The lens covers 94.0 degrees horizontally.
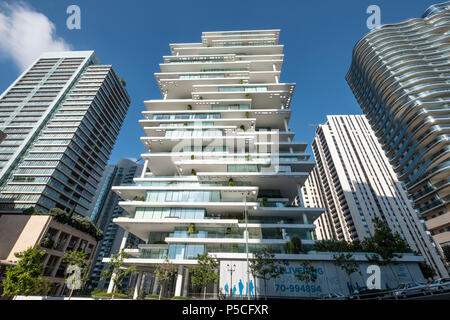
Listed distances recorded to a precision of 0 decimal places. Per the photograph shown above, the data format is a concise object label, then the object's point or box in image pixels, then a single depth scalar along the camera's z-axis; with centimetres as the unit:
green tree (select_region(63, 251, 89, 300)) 3004
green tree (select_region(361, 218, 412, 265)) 2652
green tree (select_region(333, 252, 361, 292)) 2571
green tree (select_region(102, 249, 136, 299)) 2779
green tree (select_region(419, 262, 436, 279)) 3622
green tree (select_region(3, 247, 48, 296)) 2544
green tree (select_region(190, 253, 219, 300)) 2580
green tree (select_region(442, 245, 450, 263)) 4437
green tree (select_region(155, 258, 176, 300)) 2683
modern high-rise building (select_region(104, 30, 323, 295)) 3081
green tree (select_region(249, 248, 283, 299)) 2525
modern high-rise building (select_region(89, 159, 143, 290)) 10525
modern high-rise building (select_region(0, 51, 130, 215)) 5981
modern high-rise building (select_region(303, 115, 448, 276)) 8781
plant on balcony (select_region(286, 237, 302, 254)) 2886
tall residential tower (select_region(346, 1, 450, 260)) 5112
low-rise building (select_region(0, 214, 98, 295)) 4388
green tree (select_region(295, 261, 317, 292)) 2550
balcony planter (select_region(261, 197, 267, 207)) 3488
